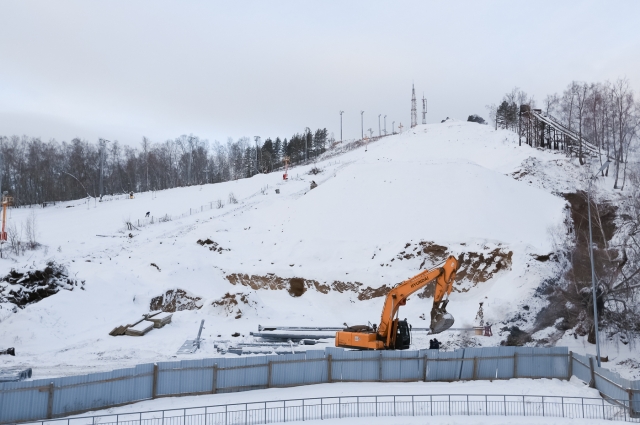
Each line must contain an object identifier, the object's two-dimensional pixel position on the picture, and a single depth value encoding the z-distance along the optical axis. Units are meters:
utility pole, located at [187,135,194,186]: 91.78
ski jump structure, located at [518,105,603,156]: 58.12
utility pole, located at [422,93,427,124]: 121.75
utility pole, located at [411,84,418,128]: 120.44
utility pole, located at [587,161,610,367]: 18.62
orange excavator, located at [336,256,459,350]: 19.64
